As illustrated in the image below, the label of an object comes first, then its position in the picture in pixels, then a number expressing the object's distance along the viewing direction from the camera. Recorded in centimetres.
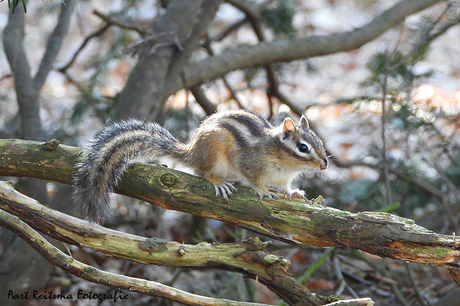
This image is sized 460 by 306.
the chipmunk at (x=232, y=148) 489
